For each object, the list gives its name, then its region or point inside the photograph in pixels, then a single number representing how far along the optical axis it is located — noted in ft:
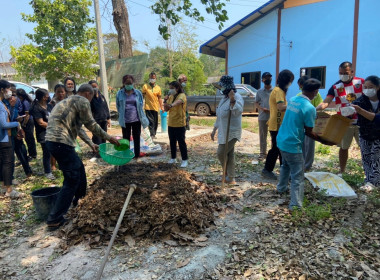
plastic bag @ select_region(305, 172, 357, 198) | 14.02
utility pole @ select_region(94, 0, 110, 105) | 30.76
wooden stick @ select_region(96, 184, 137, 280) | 8.16
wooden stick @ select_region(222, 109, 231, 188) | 14.42
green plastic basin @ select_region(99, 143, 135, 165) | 13.74
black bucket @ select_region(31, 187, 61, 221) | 12.44
